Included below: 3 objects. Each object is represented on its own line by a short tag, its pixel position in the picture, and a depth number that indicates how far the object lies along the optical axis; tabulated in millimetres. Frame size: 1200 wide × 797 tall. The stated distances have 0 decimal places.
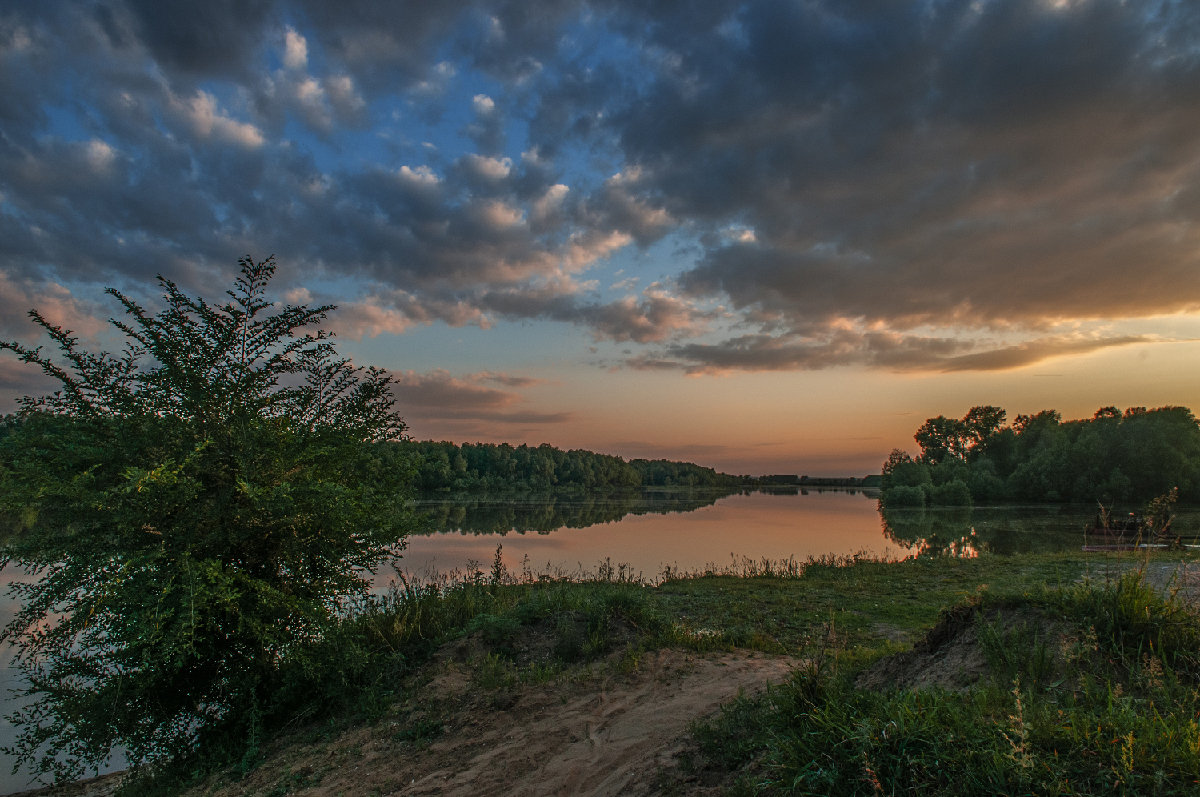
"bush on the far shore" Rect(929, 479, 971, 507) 63281
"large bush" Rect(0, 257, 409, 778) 5887
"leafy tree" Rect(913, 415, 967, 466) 95931
